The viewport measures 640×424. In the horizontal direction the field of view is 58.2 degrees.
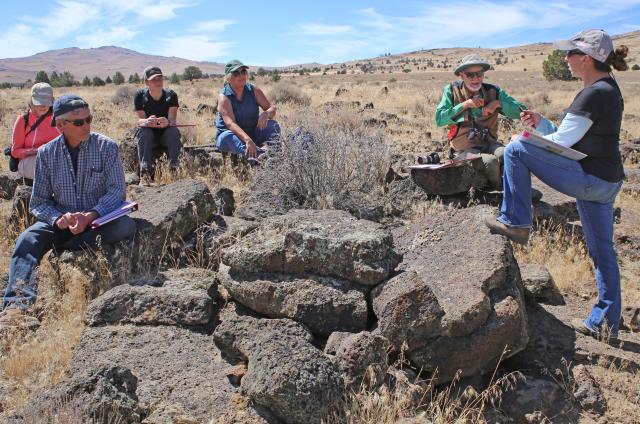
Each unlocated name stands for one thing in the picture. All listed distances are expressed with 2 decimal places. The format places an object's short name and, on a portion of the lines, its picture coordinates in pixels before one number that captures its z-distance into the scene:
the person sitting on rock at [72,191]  4.24
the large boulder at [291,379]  2.76
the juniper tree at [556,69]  33.97
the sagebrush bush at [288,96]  18.48
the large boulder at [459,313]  3.22
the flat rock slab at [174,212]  4.55
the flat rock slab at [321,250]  3.51
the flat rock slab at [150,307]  3.67
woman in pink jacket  5.87
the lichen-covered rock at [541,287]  4.18
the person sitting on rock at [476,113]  5.54
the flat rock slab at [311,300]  3.45
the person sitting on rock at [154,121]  7.17
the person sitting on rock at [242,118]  7.04
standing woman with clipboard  3.51
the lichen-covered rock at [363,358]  2.99
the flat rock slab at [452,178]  5.83
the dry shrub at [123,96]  18.52
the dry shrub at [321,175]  5.59
